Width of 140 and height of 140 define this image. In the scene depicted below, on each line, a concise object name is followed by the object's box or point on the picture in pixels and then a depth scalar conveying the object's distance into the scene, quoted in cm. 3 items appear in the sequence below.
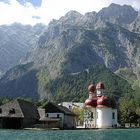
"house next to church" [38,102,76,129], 5824
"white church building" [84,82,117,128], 6981
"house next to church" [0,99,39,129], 5410
